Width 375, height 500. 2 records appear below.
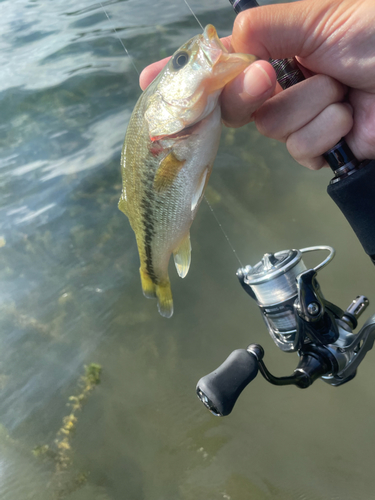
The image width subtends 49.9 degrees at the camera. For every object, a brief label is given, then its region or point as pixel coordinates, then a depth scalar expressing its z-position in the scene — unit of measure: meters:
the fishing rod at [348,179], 0.23
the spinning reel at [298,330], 0.22
